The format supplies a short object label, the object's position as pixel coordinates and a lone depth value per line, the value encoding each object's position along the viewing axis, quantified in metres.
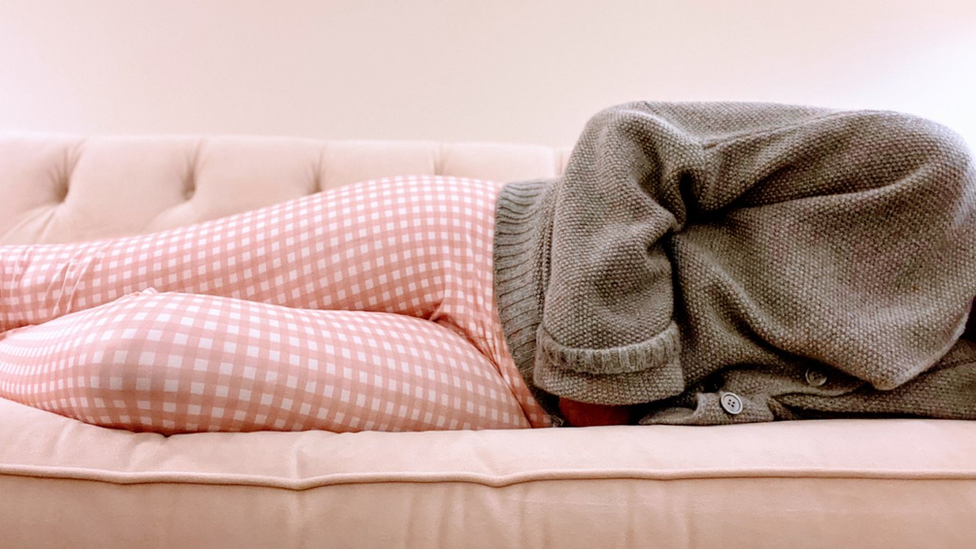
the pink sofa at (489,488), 0.48
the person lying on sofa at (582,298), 0.58
